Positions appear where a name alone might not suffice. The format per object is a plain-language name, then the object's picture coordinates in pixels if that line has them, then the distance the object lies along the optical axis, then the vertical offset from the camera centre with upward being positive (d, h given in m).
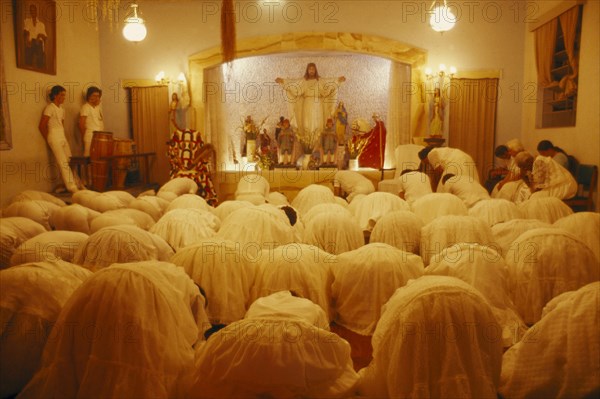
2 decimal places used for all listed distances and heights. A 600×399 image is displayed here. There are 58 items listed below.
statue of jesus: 12.69 +0.87
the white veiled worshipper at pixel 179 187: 8.41 -0.77
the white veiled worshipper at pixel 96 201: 6.55 -0.75
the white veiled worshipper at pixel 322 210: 6.04 -0.82
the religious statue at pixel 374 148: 11.95 -0.26
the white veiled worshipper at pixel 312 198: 7.51 -0.84
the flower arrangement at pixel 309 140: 12.65 -0.06
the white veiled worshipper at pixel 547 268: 3.90 -0.96
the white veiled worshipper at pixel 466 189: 7.14 -0.72
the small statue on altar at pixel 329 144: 12.09 -0.15
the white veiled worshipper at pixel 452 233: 4.82 -0.88
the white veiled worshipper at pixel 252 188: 8.06 -0.79
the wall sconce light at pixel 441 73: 11.15 +1.31
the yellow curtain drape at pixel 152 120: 11.85 +0.41
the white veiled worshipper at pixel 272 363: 2.43 -1.03
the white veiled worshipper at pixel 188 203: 6.68 -0.80
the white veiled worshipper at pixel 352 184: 9.06 -0.80
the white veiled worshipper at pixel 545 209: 5.95 -0.82
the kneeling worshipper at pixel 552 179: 7.62 -0.61
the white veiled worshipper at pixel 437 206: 6.15 -0.81
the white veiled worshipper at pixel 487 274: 3.75 -0.96
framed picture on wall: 8.60 +1.75
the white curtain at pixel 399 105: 11.83 +0.69
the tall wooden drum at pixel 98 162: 9.34 -0.39
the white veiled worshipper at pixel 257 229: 5.09 -0.86
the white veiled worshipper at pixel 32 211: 5.61 -0.75
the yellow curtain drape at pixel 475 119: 11.36 +0.36
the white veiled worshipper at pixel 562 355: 2.32 -0.98
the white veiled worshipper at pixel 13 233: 4.36 -0.79
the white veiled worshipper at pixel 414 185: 7.78 -0.71
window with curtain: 8.96 +1.21
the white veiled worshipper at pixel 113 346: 2.54 -0.98
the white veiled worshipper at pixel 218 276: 4.08 -1.04
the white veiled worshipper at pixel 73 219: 5.48 -0.81
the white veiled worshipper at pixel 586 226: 4.70 -0.81
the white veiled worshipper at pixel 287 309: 2.75 -0.90
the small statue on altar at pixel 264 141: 12.66 -0.08
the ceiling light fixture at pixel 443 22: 8.95 +1.92
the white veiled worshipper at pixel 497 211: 5.83 -0.82
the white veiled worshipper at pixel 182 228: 5.15 -0.87
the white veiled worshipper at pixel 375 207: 6.62 -0.87
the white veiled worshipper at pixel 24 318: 2.79 -0.92
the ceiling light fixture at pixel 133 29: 9.20 +1.87
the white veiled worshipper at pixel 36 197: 6.65 -0.71
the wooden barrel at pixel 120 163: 9.80 -0.44
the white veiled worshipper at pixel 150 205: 6.59 -0.82
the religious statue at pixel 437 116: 11.20 +0.42
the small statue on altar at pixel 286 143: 12.35 -0.13
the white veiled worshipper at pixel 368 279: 4.23 -1.11
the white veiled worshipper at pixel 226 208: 6.41 -0.84
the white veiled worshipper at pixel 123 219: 5.20 -0.80
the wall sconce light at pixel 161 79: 11.66 +1.28
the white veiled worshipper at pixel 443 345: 2.46 -0.96
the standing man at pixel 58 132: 9.20 +0.13
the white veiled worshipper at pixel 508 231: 4.74 -0.86
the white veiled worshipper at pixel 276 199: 8.12 -0.93
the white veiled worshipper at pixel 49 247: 3.98 -0.83
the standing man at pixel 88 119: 10.31 +0.39
